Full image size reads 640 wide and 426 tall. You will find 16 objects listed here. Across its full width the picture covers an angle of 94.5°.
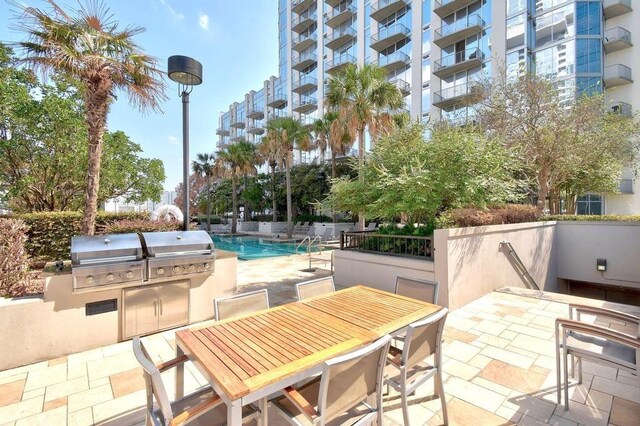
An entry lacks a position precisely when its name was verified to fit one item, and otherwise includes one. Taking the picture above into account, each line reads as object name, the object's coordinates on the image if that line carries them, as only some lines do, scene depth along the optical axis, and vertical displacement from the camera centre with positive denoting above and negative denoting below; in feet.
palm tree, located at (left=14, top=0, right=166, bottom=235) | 14.32 +7.96
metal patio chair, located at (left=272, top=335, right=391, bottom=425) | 5.32 -3.56
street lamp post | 15.21 +7.25
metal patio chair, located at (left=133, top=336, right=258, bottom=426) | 5.24 -3.74
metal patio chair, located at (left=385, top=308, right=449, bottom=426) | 6.90 -3.69
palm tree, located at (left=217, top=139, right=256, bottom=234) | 77.00 +14.53
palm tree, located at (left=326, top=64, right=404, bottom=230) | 38.06 +15.02
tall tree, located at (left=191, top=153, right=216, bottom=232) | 89.04 +15.03
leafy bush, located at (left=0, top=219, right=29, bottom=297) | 11.30 -1.76
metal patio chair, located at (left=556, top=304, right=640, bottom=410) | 7.29 -3.86
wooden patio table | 5.43 -2.97
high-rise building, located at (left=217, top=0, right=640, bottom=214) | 54.08 +33.49
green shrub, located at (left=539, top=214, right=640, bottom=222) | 28.60 -0.86
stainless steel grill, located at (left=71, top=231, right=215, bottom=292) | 11.53 -1.81
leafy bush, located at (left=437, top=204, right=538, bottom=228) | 20.10 -0.39
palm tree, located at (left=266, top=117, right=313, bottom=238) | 59.82 +15.86
